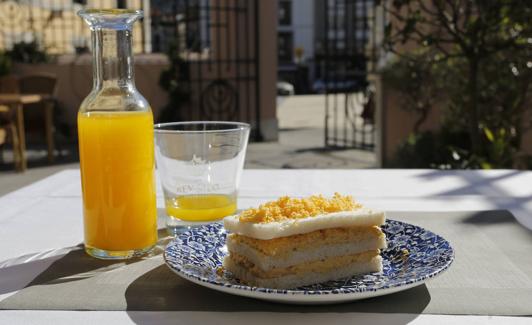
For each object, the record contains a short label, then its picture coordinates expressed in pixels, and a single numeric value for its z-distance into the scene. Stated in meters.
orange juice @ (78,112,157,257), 0.93
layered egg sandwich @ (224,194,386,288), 0.76
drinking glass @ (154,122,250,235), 1.02
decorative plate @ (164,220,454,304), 0.69
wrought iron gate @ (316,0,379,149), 6.62
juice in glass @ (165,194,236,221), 1.07
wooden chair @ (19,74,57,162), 6.86
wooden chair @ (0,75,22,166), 5.62
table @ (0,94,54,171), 5.40
